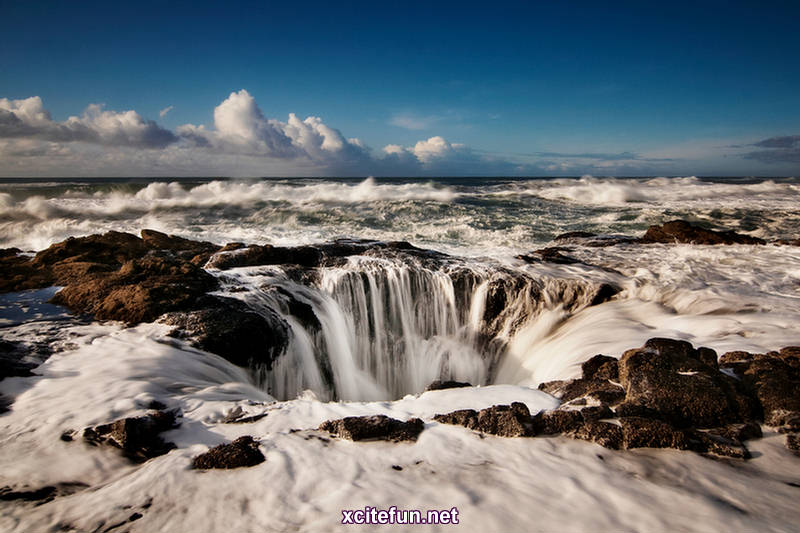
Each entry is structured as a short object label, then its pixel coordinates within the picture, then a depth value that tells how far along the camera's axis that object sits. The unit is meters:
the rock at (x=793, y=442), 2.66
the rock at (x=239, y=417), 3.30
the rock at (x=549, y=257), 8.64
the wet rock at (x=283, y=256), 7.70
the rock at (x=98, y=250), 7.71
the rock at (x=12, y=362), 3.72
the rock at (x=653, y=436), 2.69
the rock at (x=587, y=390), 3.24
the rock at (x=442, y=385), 4.23
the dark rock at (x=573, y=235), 12.62
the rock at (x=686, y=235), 10.47
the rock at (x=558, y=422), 2.96
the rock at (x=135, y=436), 2.82
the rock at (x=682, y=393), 2.92
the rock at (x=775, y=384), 2.89
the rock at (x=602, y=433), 2.76
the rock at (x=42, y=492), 2.35
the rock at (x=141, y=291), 5.18
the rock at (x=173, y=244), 9.96
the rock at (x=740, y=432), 2.77
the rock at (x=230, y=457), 2.66
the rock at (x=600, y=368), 3.71
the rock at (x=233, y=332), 4.84
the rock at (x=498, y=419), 2.96
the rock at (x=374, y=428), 2.97
